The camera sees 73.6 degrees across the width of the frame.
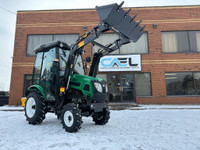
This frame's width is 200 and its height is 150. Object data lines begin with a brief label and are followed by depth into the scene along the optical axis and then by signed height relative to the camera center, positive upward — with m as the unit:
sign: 11.39 +2.42
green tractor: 3.59 +0.37
